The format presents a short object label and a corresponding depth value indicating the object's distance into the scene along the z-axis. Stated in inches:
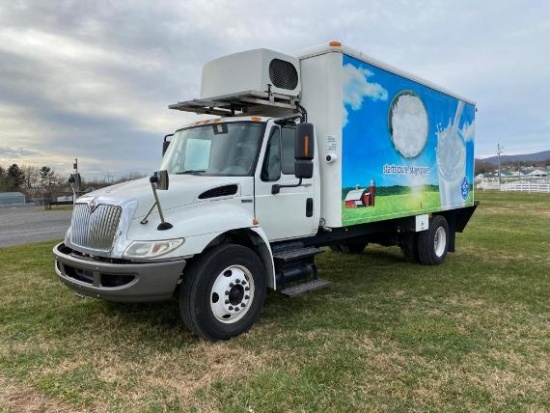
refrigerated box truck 172.7
